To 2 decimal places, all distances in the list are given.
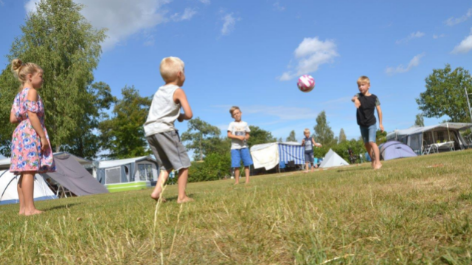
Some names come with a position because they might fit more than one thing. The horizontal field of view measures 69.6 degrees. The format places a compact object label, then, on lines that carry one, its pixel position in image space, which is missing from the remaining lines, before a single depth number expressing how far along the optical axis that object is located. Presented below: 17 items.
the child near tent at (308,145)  13.76
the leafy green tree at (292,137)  95.00
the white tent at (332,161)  25.23
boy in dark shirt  7.43
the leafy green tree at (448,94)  47.78
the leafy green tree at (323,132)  74.61
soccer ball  9.74
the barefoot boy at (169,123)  3.76
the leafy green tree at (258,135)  73.76
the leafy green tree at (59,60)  23.25
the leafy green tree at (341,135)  107.19
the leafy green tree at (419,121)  69.69
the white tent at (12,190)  12.30
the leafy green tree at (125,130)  37.41
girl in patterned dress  4.30
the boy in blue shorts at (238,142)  8.09
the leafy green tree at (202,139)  70.75
